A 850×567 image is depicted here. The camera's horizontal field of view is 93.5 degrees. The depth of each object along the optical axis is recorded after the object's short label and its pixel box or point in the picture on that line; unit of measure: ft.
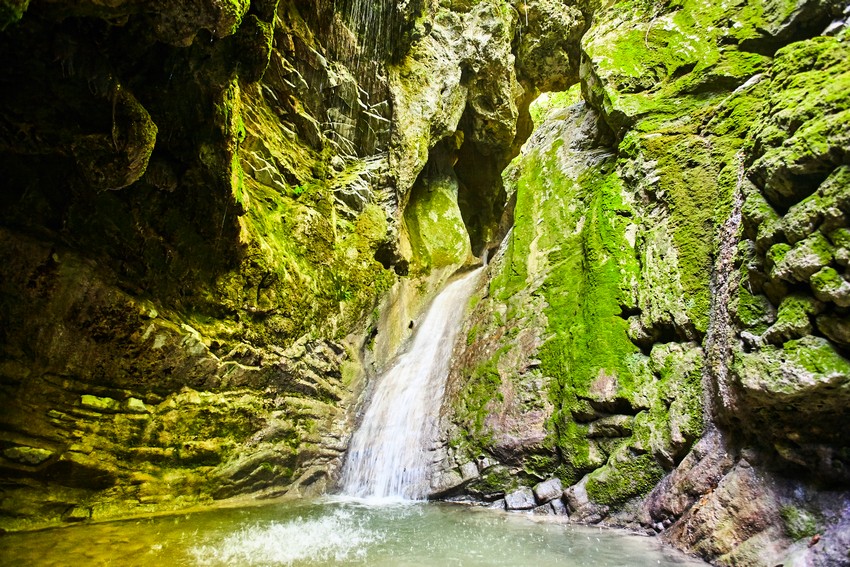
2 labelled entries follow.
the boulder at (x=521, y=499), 20.35
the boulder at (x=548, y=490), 19.93
